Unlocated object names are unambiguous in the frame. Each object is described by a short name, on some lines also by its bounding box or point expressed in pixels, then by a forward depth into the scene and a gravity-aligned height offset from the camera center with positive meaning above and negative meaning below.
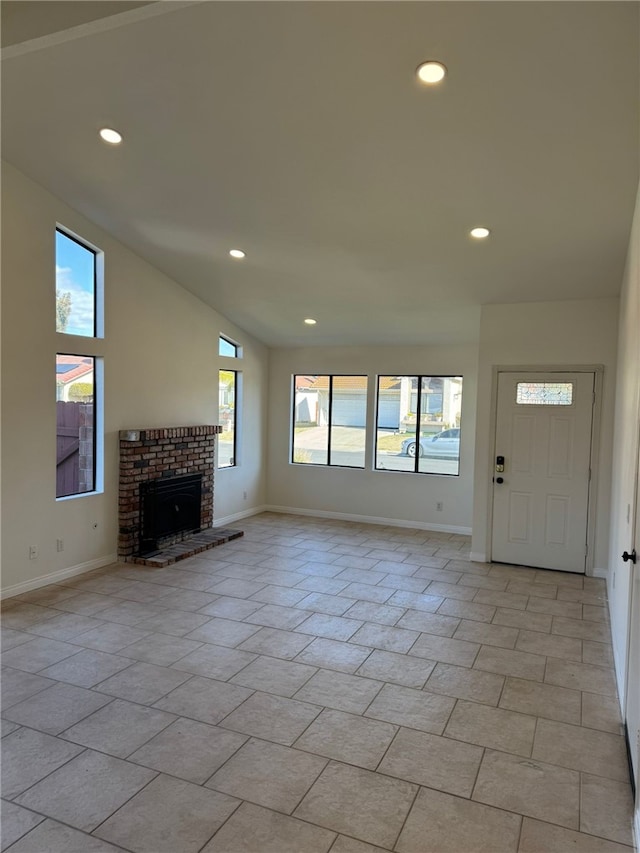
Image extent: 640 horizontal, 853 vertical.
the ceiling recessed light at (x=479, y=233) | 4.23 +1.38
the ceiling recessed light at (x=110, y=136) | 3.66 +1.79
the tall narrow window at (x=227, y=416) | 7.17 -0.12
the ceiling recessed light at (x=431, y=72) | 2.68 +1.66
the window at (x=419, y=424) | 7.00 -0.16
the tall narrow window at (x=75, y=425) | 4.92 -0.19
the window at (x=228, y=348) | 7.09 +0.76
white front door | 5.34 -0.54
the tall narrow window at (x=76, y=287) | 4.86 +1.05
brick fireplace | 5.45 -0.71
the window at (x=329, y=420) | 7.63 -0.15
